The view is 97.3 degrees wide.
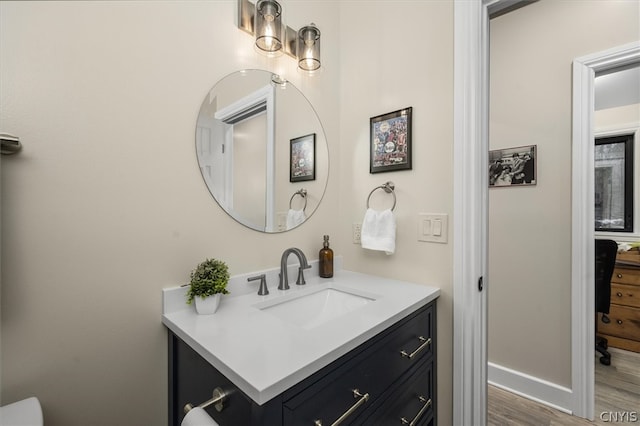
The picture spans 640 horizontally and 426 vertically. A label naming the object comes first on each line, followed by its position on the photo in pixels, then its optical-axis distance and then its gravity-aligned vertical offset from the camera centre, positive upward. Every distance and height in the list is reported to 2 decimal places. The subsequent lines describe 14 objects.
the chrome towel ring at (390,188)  1.37 +0.11
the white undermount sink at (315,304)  1.11 -0.40
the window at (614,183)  2.60 +0.26
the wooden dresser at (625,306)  2.36 -0.82
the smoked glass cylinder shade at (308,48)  1.32 +0.78
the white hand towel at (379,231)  1.30 -0.10
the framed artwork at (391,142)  1.32 +0.33
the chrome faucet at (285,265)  1.23 -0.24
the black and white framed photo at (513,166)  1.84 +0.30
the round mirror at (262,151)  1.08 +0.26
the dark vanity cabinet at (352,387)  0.64 -0.49
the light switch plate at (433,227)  1.21 -0.07
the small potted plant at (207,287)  0.92 -0.25
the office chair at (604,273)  2.12 -0.48
